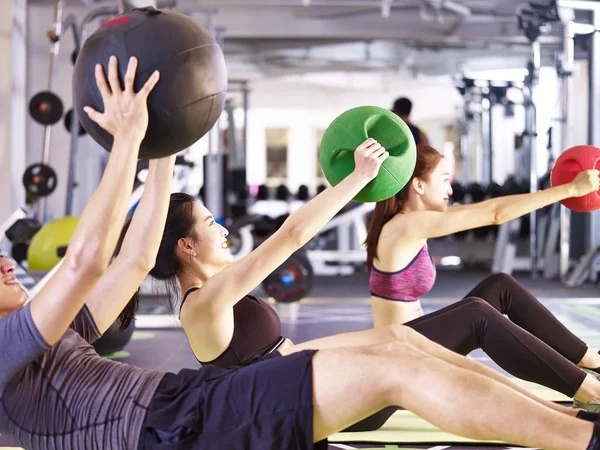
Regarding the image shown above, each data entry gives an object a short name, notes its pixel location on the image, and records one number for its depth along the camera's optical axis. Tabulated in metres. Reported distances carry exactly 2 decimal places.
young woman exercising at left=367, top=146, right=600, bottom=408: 4.07
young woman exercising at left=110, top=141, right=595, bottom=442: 3.21
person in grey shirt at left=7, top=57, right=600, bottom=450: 2.77
